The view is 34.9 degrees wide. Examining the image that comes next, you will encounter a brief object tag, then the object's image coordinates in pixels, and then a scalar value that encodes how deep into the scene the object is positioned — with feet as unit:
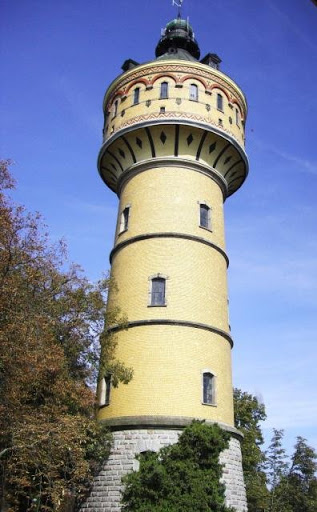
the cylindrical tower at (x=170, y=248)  47.93
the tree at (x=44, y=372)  37.70
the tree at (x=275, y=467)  98.69
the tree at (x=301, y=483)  105.40
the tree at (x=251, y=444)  86.74
